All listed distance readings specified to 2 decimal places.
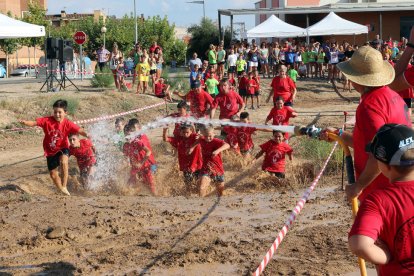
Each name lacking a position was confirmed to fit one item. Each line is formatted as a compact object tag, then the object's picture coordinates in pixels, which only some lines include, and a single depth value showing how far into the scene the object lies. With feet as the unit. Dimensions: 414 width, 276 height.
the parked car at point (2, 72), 152.87
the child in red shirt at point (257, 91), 72.94
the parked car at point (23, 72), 159.61
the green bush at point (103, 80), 74.84
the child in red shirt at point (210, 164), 32.86
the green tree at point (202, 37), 182.22
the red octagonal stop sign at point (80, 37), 88.79
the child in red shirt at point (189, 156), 33.71
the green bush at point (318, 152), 37.96
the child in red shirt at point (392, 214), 9.50
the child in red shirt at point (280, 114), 42.70
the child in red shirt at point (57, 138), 32.96
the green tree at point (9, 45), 171.94
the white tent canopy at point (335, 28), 98.22
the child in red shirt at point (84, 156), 35.32
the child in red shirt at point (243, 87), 72.28
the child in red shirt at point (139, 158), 34.01
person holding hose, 14.12
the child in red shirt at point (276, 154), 35.68
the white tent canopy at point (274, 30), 96.07
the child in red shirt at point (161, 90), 70.64
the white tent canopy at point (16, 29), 60.90
